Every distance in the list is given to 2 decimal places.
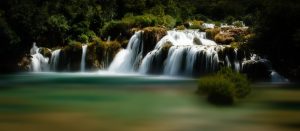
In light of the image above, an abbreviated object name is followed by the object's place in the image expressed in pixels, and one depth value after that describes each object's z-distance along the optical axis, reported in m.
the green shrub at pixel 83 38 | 52.62
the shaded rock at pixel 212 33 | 46.41
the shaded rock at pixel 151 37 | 46.22
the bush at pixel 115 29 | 50.81
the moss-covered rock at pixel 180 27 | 50.84
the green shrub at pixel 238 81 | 22.48
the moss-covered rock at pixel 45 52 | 49.38
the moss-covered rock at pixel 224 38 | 44.28
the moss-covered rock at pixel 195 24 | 51.60
